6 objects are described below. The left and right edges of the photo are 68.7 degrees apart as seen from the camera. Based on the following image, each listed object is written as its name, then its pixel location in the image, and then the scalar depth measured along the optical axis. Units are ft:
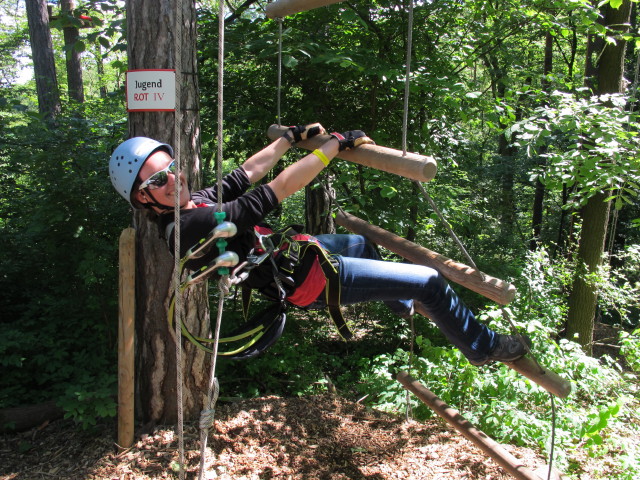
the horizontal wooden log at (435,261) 6.93
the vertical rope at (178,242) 5.39
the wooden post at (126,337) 9.70
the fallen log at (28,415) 10.80
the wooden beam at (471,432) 7.95
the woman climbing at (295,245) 6.43
